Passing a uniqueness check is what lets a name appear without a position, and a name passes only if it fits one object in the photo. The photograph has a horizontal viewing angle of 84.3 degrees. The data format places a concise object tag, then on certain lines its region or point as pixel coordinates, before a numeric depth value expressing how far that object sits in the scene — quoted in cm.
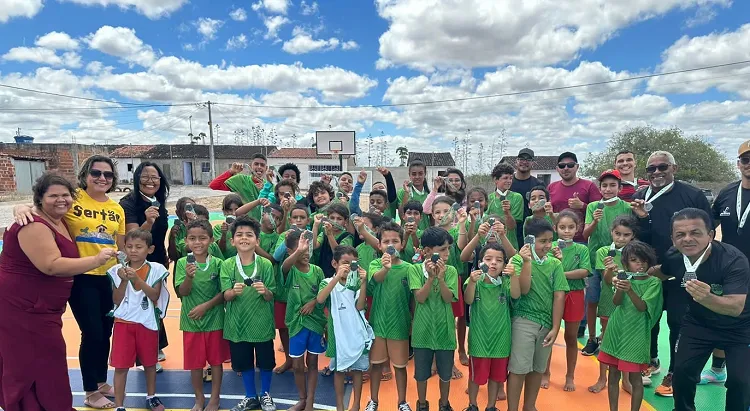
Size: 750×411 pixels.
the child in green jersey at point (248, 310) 349
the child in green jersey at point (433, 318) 326
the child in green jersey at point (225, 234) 443
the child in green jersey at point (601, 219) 438
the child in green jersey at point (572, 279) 392
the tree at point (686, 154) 3359
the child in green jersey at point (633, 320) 322
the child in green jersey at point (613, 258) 382
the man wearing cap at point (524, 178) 551
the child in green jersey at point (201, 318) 352
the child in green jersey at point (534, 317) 325
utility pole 3270
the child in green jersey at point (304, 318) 349
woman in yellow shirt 345
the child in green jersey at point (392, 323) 342
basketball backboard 3014
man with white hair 389
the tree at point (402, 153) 5844
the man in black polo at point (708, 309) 286
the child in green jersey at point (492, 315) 324
